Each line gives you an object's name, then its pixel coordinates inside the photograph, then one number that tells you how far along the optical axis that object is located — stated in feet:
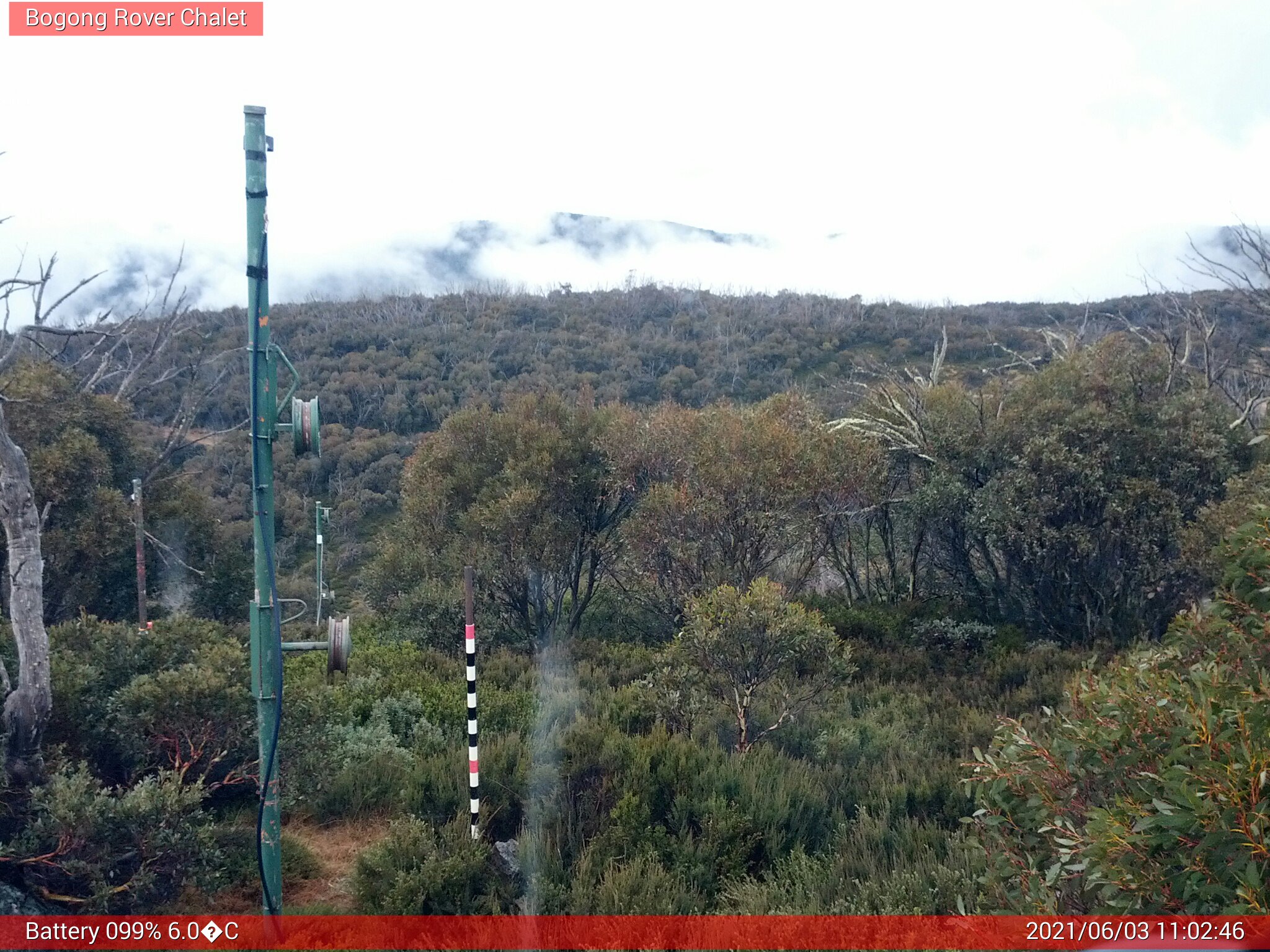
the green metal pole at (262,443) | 13.93
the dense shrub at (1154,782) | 9.04
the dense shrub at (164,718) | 19.98
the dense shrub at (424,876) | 17.07
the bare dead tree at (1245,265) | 49.06
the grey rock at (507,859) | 18.78
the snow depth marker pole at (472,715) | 19.51
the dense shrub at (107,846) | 16.07
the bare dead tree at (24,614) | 18.06
